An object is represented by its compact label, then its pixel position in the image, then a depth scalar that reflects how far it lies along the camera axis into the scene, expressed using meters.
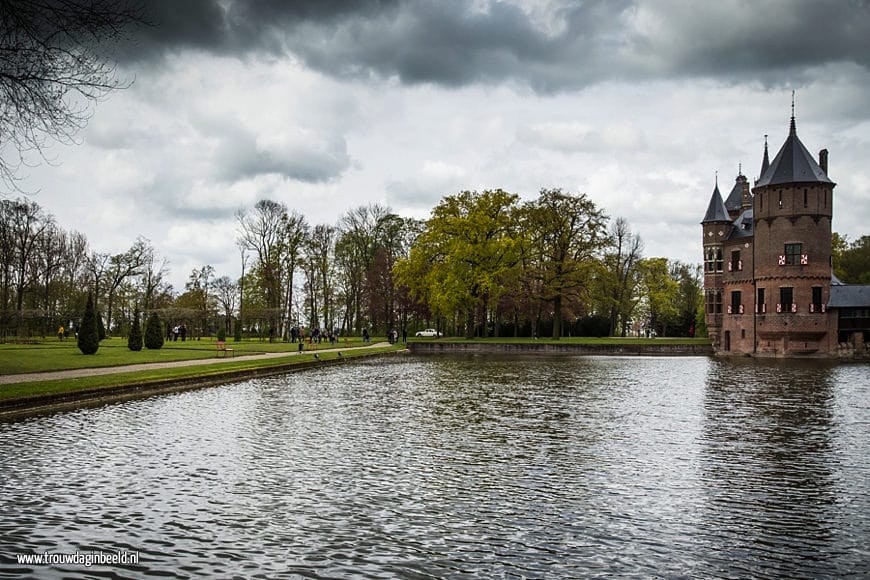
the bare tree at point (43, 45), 13.91
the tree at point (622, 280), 72.06
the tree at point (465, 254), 59.91
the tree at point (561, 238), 61.62
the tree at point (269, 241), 68.94
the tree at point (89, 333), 32.16
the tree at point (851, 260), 69.75
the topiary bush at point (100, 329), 47.76
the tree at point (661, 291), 79.44
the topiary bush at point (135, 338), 37.66
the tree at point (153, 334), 41.06
